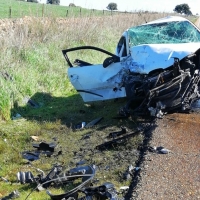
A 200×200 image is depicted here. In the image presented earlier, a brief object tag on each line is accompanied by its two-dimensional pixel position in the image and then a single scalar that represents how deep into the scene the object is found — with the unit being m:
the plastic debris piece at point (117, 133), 6.95
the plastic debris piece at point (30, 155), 6.35
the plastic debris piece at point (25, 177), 5.39
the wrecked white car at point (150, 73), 7.72
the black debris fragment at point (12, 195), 4.96
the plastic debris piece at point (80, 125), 7.86
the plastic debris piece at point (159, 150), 5.99
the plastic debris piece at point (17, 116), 8.40
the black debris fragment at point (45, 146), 6.61
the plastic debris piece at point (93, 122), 7.87
